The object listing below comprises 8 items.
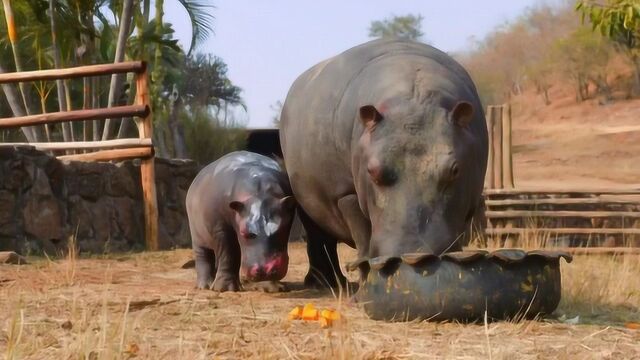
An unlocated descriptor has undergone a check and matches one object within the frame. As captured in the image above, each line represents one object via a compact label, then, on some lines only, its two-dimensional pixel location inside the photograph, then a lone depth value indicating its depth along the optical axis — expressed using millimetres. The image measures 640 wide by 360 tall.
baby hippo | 5520
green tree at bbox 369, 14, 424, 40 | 50156
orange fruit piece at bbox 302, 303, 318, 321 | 4070
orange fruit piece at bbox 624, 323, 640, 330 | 4124
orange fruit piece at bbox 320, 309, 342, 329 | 3781
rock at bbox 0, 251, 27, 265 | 7578
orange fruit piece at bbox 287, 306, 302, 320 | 4129
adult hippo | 4242
